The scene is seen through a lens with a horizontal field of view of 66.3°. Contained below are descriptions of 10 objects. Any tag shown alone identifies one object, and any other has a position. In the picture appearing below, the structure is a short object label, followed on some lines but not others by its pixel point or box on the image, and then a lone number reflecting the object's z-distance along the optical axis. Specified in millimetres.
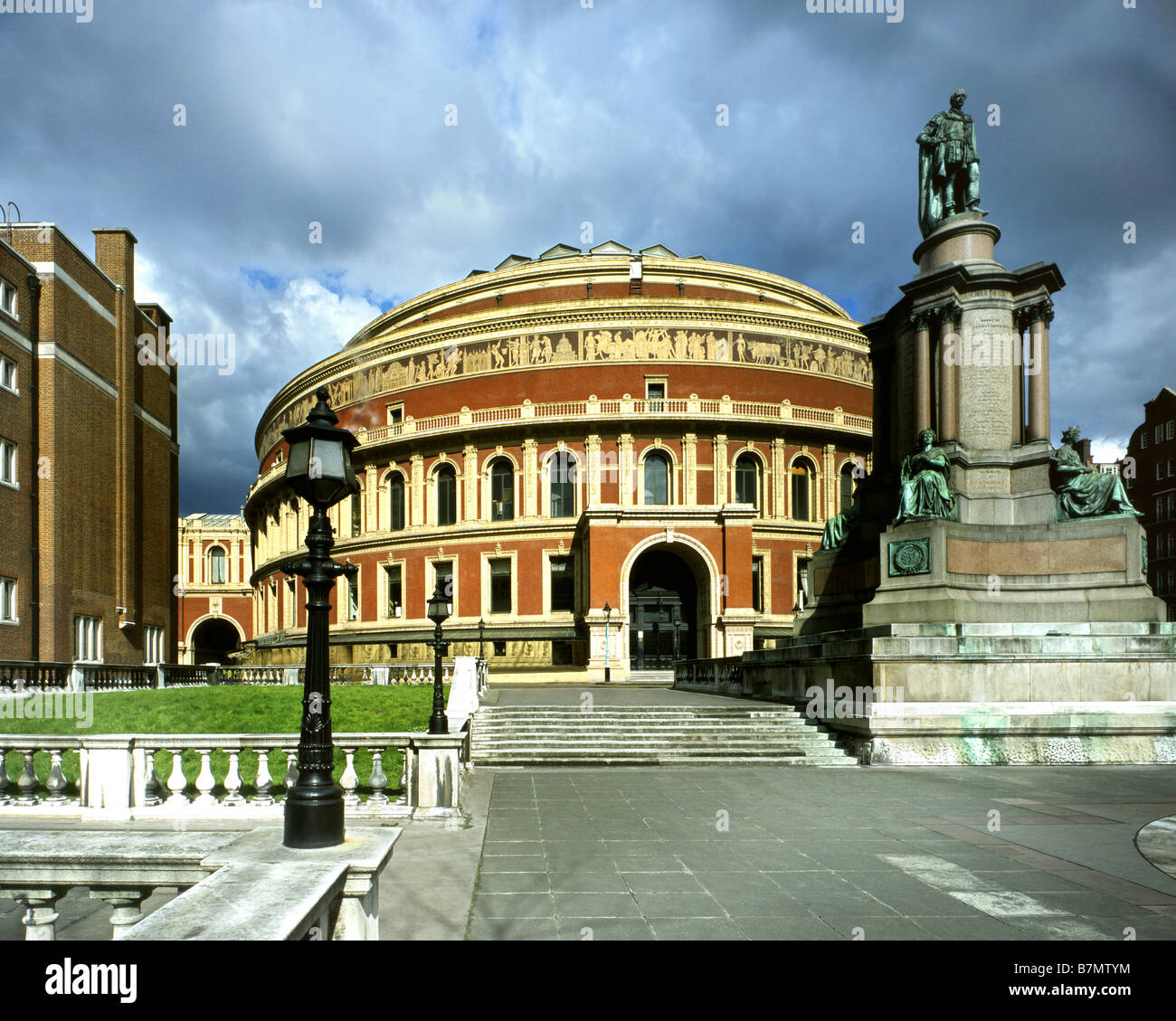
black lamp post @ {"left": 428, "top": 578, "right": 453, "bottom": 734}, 15375
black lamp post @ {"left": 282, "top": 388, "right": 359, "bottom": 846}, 5836
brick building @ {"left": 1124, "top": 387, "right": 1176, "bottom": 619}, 61219
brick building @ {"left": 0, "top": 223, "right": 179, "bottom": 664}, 28953
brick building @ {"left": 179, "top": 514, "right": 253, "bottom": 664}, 80562
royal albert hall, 41000
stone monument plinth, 15023
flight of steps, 16328
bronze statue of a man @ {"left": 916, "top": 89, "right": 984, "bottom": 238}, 18359
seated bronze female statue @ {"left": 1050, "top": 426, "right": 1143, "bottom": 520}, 16094
